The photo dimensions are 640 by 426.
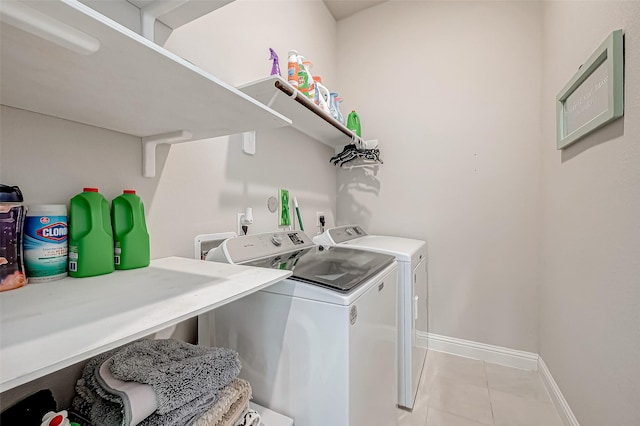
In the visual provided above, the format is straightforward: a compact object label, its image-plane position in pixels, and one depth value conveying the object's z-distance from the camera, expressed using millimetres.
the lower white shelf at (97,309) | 383
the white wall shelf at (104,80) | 414
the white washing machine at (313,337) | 907
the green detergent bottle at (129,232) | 881
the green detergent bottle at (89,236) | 772
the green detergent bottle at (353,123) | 2451
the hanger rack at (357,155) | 2412
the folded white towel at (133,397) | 614
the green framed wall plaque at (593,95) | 1064
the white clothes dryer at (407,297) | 1616
